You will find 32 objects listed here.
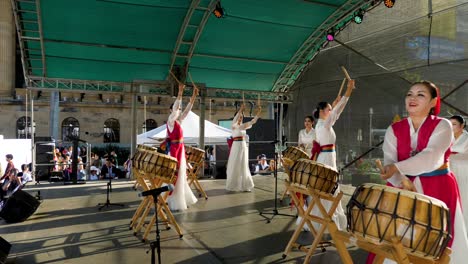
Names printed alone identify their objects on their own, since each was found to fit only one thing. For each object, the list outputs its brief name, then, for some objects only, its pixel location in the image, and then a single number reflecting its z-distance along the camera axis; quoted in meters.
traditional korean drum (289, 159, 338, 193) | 3.06
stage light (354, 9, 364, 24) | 7.42
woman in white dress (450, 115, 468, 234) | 3.59
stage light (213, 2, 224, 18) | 6.91
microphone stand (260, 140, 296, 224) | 5.17
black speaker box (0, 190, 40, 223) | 4.61
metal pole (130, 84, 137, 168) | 8.92
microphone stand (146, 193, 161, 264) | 2.62
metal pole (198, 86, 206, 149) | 9.31
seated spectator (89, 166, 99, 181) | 11.07
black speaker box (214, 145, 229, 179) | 10.10
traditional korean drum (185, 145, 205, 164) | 6.76
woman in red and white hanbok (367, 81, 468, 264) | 2.05
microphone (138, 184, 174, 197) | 2.79
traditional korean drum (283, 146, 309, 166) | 5.03
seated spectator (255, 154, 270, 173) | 11.43
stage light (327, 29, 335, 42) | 8.20
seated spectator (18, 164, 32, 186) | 7.27
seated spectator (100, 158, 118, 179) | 10.66
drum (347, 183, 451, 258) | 1.72
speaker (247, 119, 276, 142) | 11.69
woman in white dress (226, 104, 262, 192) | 7.42
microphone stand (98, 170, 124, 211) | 5.68
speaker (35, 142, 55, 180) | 9.84
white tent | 10.78
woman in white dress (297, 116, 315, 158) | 5.73
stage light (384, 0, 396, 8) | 6.75
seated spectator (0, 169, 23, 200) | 6.53
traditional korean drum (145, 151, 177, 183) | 3.84
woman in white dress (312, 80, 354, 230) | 4.40
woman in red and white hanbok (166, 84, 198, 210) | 5.40
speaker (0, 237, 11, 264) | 3.03
